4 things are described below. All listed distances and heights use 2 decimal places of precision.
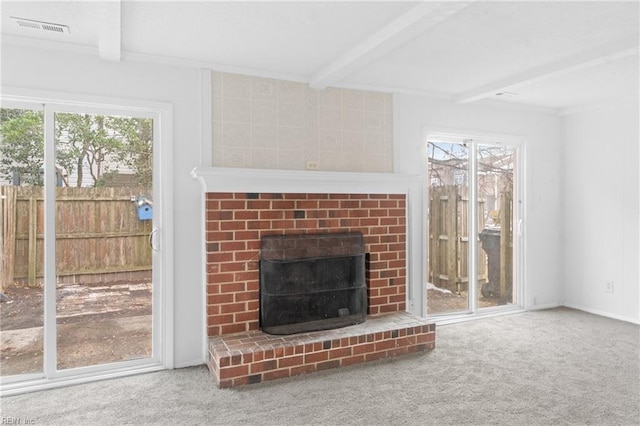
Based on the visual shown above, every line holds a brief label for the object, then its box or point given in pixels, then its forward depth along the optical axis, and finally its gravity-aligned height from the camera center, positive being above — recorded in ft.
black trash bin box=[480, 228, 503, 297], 14.87 -1.58
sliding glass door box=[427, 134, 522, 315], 13.92 -0.35
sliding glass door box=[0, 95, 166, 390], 9.21 -0.61
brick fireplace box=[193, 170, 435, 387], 9.55 -1.73
